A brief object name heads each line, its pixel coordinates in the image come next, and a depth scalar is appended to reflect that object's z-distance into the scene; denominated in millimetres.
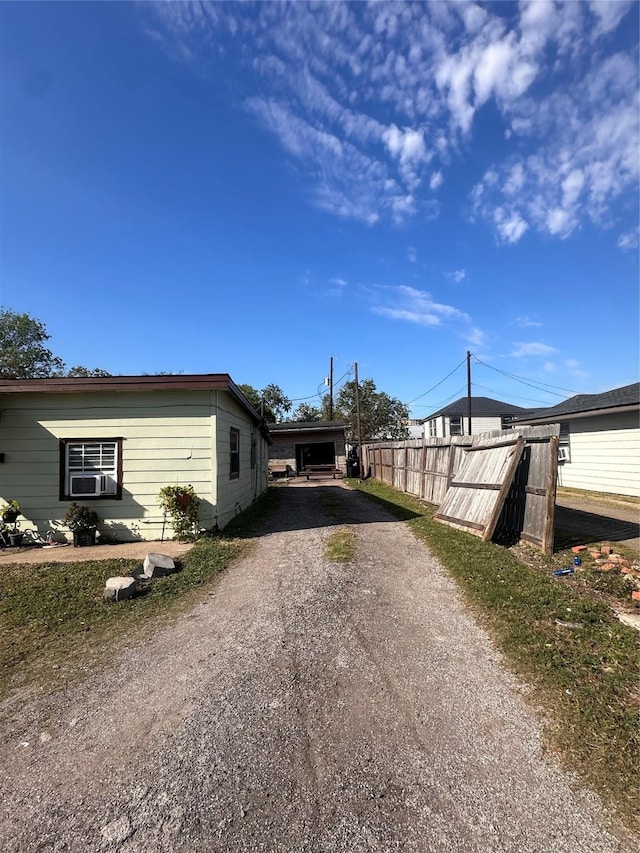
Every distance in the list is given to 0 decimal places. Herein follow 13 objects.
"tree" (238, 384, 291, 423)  48656
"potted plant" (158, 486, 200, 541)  7379
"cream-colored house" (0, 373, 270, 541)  7734
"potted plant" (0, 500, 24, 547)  7492
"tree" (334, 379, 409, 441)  45344
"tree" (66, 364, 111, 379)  34719
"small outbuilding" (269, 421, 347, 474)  24516
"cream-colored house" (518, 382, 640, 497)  12766
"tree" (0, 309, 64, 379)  29500
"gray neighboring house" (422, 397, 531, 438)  35031
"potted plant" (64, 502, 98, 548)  7281
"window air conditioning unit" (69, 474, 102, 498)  7742
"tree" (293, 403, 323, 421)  51844
